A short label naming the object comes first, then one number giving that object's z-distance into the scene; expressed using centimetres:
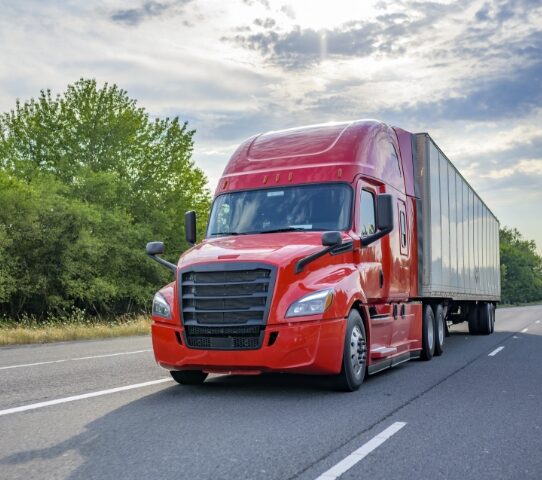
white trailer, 1266
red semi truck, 773
